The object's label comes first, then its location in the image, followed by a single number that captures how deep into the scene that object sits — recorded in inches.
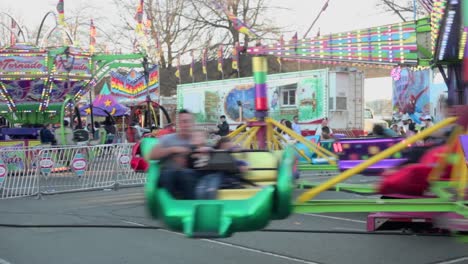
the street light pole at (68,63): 723.5
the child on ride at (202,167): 188.2
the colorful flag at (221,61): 1138.2
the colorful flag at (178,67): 1381.6
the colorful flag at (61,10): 743.7
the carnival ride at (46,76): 705.1
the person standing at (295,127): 624.8
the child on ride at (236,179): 201.0
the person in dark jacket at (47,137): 704.4
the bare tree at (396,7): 1385.3
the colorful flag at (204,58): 1303.9
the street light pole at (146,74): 557.4
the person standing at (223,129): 731.7
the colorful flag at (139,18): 703.1
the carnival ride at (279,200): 176.2
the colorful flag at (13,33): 858.9
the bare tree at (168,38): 1432.2
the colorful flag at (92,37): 805.2
